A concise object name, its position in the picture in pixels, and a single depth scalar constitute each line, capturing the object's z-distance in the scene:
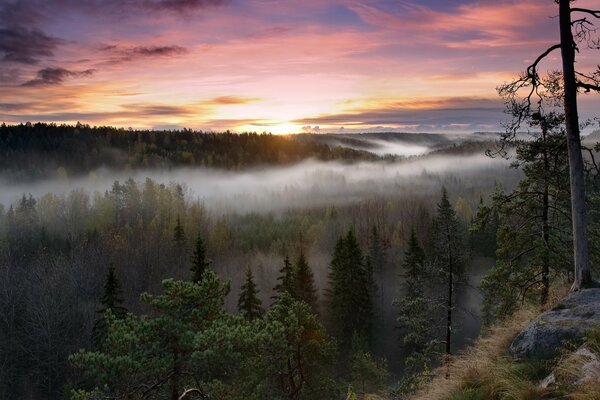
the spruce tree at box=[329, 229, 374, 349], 54.19
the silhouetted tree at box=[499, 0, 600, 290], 12.66
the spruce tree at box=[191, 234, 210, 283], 39.16
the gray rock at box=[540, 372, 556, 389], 7.97
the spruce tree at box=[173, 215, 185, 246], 84.44
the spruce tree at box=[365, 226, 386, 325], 80.99
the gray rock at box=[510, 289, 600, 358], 9.55
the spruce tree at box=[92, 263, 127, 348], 37.22
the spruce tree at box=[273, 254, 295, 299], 46.34
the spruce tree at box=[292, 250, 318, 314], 50.28
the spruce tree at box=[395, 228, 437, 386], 23.48
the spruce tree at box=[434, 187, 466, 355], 23.70
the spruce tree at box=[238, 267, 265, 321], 39.34
